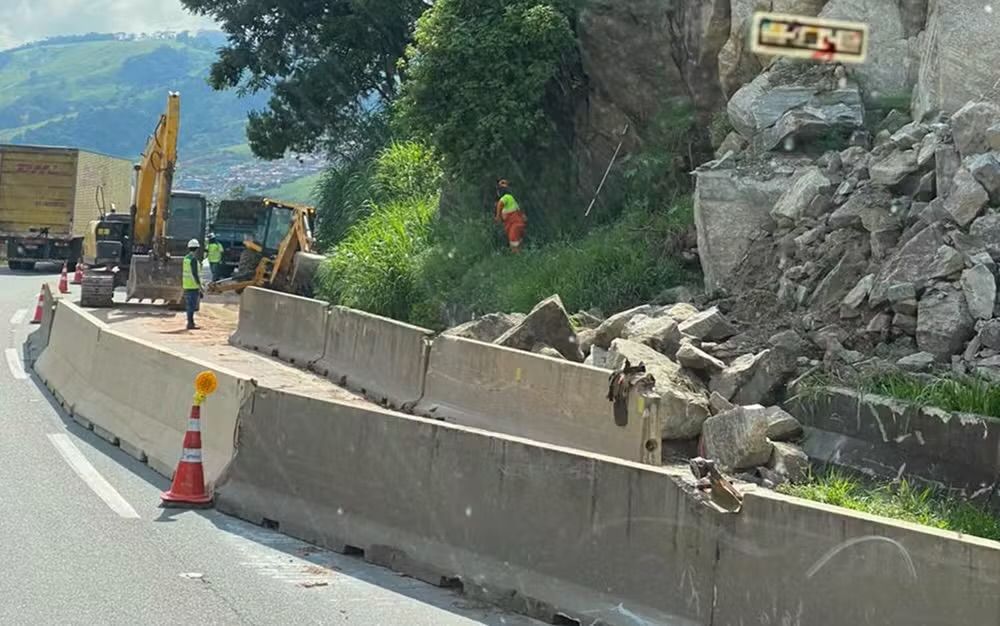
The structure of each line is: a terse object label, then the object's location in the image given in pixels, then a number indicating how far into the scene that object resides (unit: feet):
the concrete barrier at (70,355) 49.90
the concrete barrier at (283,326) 63.46
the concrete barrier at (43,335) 66.18
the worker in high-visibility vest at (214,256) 109.60
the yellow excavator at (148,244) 90.02
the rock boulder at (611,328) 48.65
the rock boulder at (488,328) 53.16
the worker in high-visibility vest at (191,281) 78.21
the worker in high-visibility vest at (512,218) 74.90
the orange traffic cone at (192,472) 33.47
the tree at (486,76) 76.33
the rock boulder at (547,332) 48.39
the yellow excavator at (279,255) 90.84
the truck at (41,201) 149.18
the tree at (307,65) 128.47
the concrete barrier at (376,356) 51.57
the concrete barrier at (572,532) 18.48
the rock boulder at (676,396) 39.09
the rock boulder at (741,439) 34.91
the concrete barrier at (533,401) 36.88
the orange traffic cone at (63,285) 106.81
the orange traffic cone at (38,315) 84.89
